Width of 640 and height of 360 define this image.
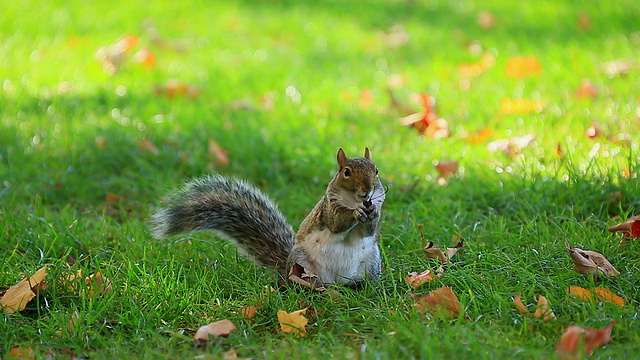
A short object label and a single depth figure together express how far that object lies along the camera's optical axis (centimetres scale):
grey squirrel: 530
